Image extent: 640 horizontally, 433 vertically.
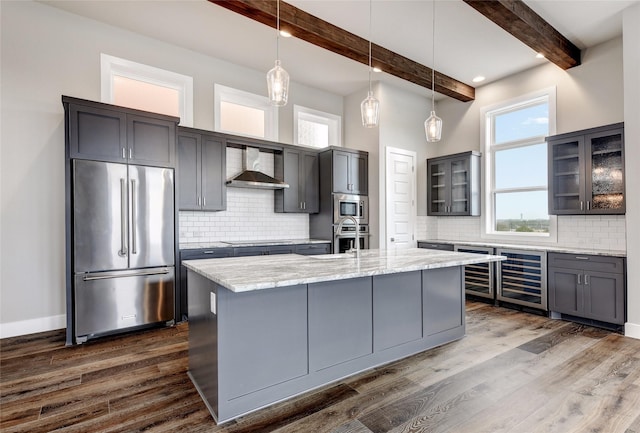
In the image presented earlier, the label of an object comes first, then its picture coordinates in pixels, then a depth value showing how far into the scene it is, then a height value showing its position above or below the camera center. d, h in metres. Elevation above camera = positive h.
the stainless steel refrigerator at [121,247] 3.36 -0.31
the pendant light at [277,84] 2.46 +0.99
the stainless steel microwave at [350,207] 5.32 +0.16
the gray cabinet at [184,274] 3.96 -0.68
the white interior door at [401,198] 5.67 +0.32
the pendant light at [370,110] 2.91 +0.94
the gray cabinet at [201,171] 4.29 +0.63
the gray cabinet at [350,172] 5.36 +0.75
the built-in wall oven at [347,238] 5.27 -0.36
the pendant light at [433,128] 3.24 +0.87
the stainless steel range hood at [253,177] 4.64 +0.58
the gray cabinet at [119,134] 3.34 +0.91
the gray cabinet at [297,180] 5.21 +0.60
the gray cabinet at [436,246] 5.43 -0.51
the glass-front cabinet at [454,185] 5.52 +0.54
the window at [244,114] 4.89 +1.62
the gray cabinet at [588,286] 3.64 -0.85
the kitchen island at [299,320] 2.07 -0.77
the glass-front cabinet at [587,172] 3.94 +0.55
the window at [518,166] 4.88 +0.77
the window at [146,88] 4.04 +1.71
